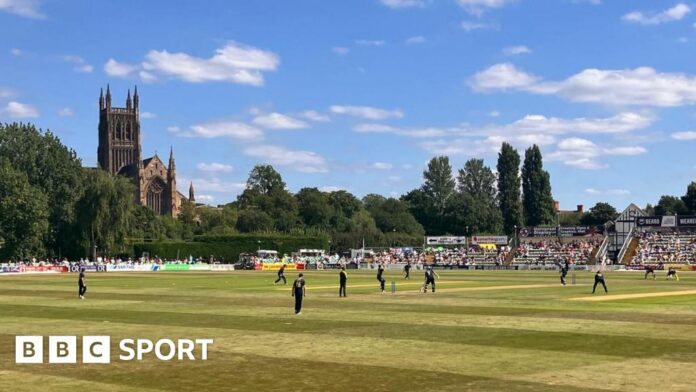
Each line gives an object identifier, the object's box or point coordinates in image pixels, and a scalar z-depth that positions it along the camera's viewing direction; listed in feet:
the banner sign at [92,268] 329.93
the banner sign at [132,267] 334.44
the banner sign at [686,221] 371.35
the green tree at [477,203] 574.97
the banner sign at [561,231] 406.62
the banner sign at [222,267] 360.48
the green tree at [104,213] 359.46
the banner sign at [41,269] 309.61
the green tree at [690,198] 539.70
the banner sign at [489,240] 437.99
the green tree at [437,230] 635.33
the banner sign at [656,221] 373.97
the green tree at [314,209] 612.66
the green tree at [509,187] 505.25
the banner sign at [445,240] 466.70
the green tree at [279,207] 595.47
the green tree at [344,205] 643.04
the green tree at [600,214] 597.93
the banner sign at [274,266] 362.43
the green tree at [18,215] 337.93
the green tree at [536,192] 506.07
